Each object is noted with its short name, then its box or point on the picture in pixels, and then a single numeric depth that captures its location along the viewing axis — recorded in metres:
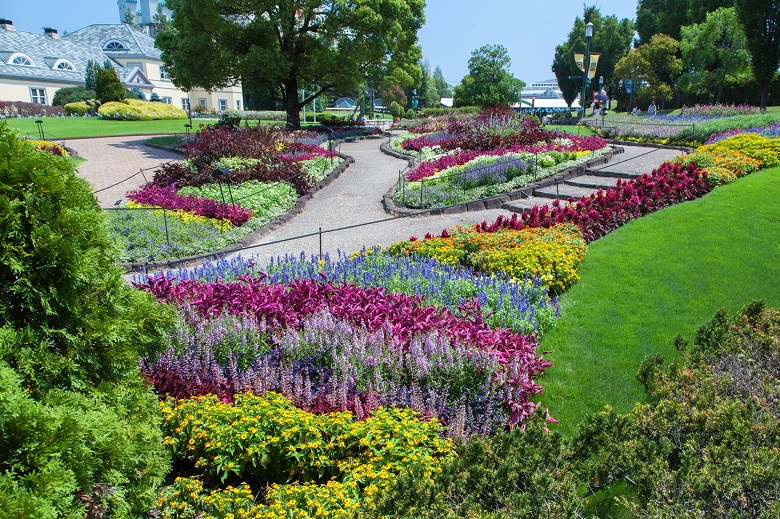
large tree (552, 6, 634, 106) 56.94
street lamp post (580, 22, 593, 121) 25.25
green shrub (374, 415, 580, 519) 2.66
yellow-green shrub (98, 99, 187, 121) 38.62
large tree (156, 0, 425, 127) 24.48
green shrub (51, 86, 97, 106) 46.91
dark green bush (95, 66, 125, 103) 43.28
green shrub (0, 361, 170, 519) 2.21
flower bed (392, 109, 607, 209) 13.03
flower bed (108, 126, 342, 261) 9.55
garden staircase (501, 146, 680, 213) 12.45
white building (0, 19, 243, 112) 53.31
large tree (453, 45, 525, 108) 44.91
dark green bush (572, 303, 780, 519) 2.61
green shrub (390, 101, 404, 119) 52.50
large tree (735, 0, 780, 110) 30.16
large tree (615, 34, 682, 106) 43.38
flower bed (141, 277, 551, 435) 4.22
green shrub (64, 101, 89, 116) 42.25
